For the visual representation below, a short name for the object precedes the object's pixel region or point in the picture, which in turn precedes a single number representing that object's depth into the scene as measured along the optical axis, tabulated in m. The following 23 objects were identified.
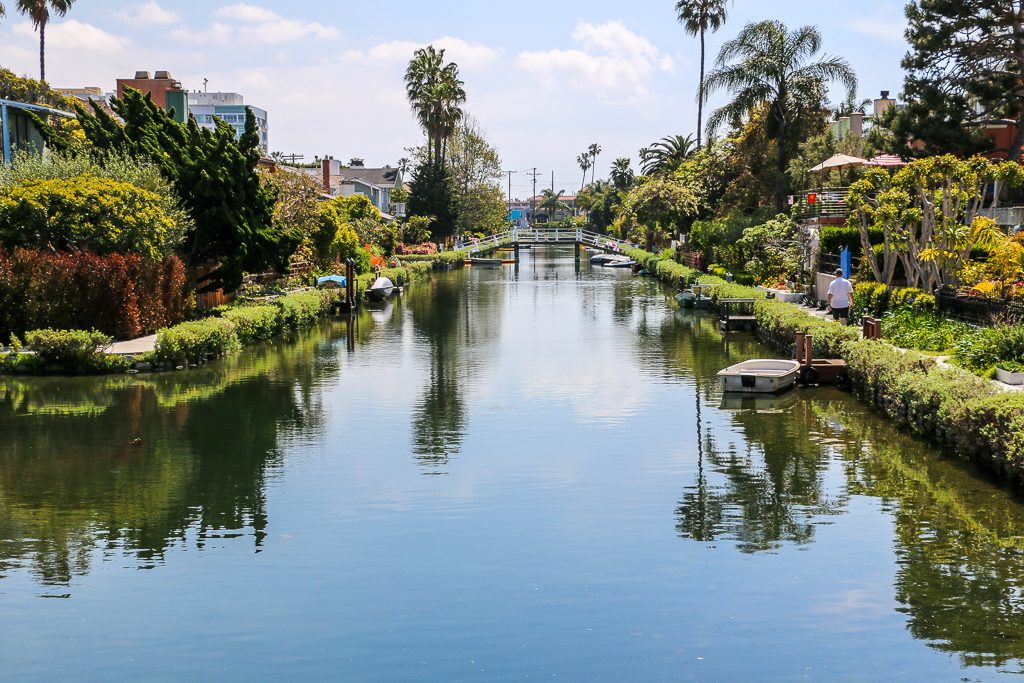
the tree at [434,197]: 90.25
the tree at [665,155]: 94.20
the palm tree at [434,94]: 91.19
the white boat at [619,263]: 85.81
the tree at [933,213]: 26.03
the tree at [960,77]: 42.28
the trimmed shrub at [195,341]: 26.69
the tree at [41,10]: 68.44
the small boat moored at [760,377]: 22.55
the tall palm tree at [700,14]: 78.12
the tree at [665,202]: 65.12
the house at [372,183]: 83.31
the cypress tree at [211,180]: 32.03
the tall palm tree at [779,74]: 54.22
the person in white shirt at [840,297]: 28.89
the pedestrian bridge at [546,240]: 102.11
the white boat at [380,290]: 51.94
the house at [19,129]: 33.41
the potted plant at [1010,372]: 17.70
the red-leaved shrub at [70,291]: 26.78
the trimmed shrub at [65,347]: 25.33
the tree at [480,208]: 108.44
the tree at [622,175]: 145.50
